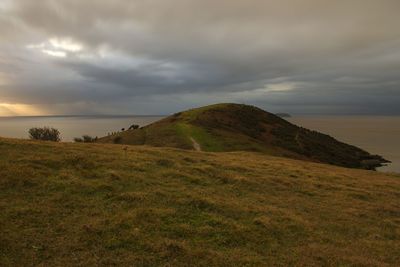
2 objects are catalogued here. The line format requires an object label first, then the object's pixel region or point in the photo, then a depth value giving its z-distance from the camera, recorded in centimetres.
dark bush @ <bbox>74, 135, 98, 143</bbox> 6600
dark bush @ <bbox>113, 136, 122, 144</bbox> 6288
